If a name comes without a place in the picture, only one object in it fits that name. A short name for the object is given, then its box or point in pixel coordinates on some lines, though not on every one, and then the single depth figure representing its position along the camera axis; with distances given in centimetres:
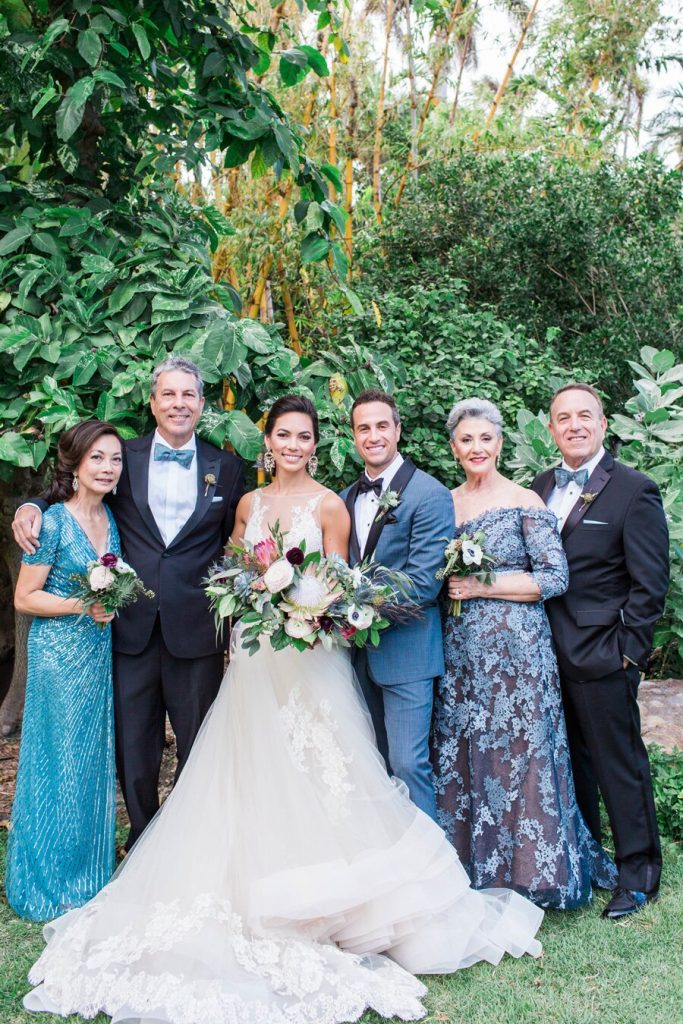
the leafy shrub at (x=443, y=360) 566
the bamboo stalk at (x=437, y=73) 941
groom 352
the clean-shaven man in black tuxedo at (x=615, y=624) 351
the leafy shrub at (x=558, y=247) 876
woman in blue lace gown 351
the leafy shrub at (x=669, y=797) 433
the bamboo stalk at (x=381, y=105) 953
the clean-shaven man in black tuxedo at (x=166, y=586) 369
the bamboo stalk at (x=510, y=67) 1101
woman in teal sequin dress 362
